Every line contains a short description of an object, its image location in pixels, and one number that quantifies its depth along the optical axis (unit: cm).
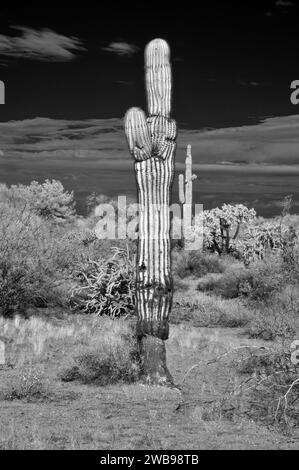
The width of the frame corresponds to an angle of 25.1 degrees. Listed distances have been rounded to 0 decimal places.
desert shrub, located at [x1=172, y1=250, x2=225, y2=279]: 2236
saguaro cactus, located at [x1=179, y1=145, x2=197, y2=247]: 2473
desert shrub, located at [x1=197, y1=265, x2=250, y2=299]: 1811
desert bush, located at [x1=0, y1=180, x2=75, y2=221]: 2769
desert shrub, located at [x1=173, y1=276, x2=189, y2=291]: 1978
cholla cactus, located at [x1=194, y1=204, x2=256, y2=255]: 2616
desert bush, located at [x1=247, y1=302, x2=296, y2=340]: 1208
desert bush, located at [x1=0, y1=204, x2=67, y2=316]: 1423
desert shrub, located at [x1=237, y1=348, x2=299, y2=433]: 700
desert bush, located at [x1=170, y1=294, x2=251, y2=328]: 1455
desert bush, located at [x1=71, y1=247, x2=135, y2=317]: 1541
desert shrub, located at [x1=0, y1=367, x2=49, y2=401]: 825
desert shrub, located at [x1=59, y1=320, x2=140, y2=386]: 907
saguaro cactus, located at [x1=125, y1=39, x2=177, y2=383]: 909
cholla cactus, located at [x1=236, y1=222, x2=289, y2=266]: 2292
